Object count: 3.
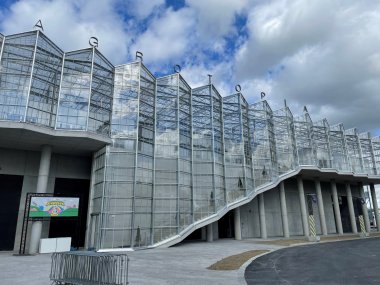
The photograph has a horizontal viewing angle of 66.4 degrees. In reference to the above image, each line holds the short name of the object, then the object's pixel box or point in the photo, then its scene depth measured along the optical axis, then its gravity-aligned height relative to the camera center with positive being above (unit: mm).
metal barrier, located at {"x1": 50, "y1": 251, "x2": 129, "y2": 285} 9148 -1453
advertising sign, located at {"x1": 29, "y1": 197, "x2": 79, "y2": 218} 23500 +1328
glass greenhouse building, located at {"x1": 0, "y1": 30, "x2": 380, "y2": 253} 24609 +6871
